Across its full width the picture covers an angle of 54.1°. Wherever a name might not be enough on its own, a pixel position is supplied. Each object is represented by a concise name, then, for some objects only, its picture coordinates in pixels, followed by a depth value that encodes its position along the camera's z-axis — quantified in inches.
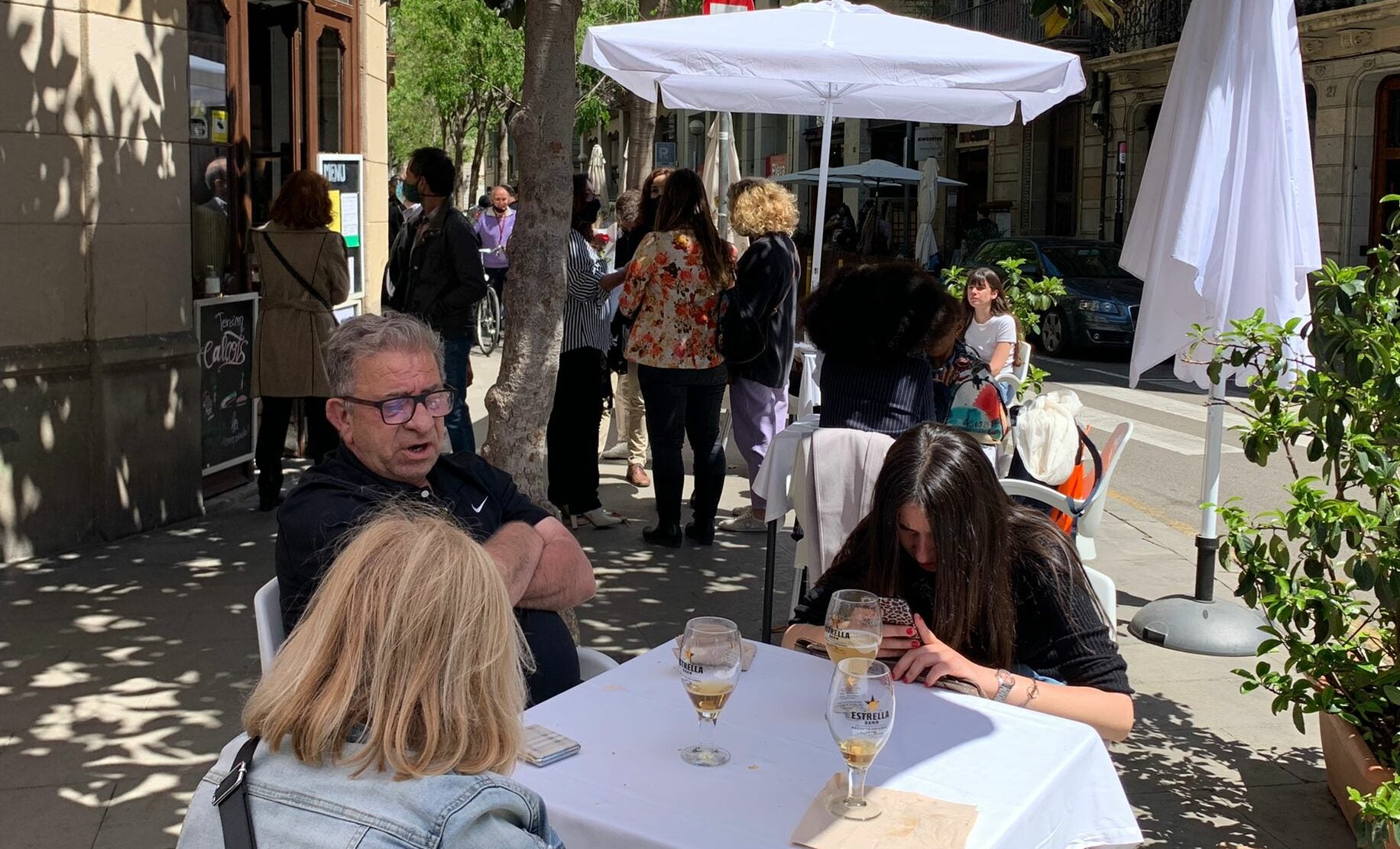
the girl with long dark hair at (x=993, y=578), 116.6
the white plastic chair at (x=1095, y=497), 188.9
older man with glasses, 121.5
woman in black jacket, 259.4
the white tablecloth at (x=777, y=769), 86.0
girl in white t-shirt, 288.0
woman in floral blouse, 261.9
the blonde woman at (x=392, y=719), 62.3
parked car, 683.4
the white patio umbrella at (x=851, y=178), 868.0
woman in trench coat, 289.0
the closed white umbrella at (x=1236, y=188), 193.2
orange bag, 200.1
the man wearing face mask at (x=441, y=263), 283.4
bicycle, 597.6
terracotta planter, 141.9
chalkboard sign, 300.5
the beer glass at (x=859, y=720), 85.3
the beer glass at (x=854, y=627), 102.0
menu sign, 374.0
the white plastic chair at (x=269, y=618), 117.3
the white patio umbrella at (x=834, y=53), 240.5
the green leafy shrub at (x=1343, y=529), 128.1
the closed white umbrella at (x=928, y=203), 937.5
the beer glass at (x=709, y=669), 92.1
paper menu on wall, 386.0
